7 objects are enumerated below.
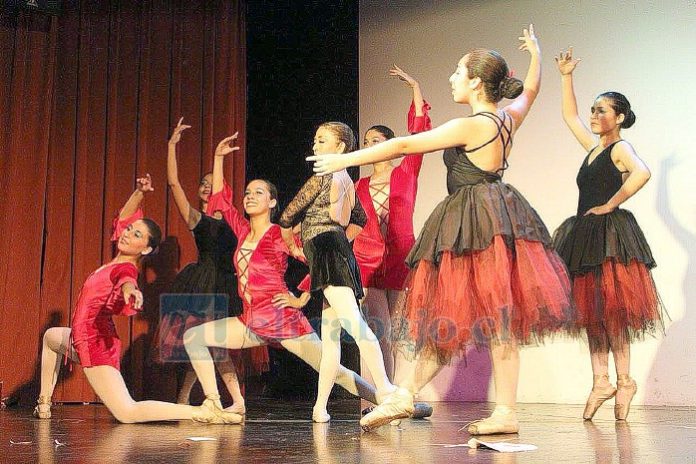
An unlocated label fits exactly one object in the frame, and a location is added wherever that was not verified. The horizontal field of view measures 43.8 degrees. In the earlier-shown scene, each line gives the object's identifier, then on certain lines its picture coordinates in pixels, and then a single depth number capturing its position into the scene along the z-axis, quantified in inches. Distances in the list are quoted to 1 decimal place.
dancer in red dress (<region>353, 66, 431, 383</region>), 170.9
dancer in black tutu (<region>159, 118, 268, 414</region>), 192.2
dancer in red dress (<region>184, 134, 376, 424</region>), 159.0
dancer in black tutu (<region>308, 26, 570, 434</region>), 110.7
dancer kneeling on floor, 147.8
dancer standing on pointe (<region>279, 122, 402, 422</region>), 141.3
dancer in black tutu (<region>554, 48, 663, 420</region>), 144.9
